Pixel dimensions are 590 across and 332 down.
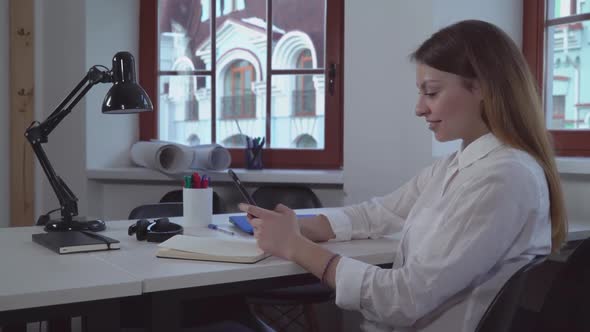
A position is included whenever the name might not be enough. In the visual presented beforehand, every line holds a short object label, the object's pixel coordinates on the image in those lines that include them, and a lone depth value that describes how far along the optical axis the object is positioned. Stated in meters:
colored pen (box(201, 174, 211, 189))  1.80
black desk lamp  1.70
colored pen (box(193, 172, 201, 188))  1.79
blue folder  1.69
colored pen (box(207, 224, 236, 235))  1.69
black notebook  1.39
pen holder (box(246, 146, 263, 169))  3.22
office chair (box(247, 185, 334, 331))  2.33
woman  1.14
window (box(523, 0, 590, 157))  2.46
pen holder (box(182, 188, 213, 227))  1.78
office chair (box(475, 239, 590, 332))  0.97
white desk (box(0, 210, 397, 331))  1.05
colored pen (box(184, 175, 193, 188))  1.78
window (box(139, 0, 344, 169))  3.22
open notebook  1.31
